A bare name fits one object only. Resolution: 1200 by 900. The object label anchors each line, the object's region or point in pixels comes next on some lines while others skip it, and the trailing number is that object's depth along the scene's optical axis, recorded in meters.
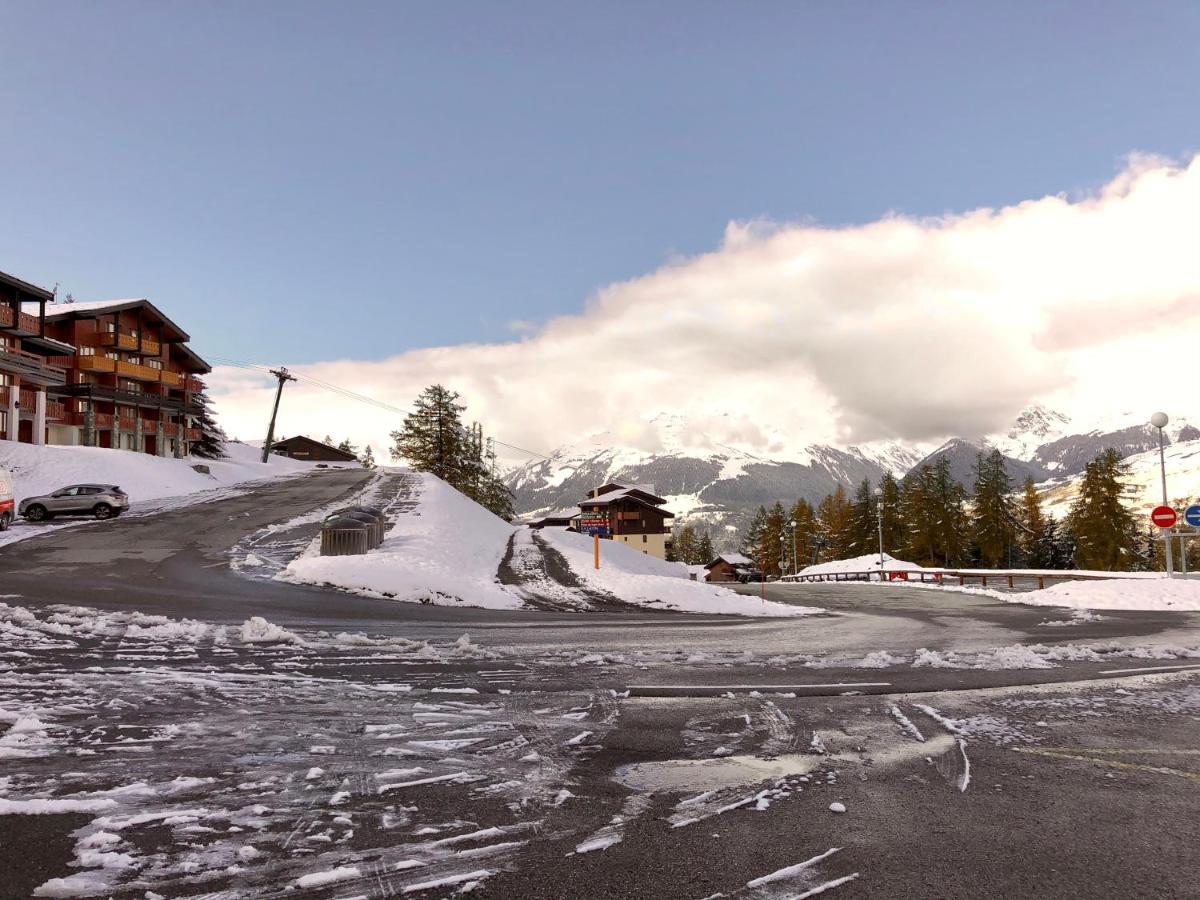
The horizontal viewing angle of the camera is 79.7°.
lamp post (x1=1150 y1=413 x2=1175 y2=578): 23.86
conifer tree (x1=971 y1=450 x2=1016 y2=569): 83.19
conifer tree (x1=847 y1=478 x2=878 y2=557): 92.88
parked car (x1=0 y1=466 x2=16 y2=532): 26.86
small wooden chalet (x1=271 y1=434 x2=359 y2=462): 110.12
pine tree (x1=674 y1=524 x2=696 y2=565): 149.61
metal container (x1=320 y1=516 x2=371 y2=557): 22.36
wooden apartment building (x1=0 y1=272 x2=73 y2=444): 46.25
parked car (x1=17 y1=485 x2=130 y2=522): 30.65
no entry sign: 23.27
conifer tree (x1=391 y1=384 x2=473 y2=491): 75.06
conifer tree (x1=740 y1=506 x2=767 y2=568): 119.31
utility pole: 71.12
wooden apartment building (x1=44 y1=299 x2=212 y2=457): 55.53
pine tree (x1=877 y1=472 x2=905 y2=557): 91.56
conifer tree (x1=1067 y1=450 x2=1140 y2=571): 67.62
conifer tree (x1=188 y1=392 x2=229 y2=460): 71.62
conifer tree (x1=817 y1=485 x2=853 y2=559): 99.50
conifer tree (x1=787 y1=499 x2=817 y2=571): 107.00
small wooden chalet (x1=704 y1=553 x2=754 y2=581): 109.49
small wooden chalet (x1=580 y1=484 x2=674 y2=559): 108.44
